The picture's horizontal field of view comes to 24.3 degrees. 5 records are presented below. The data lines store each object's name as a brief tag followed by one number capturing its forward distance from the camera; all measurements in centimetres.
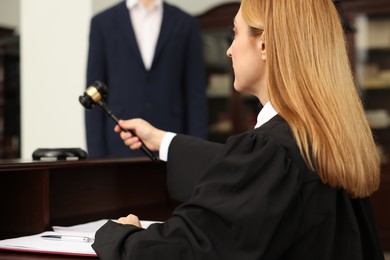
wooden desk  216
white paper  190
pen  199
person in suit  330
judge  182
